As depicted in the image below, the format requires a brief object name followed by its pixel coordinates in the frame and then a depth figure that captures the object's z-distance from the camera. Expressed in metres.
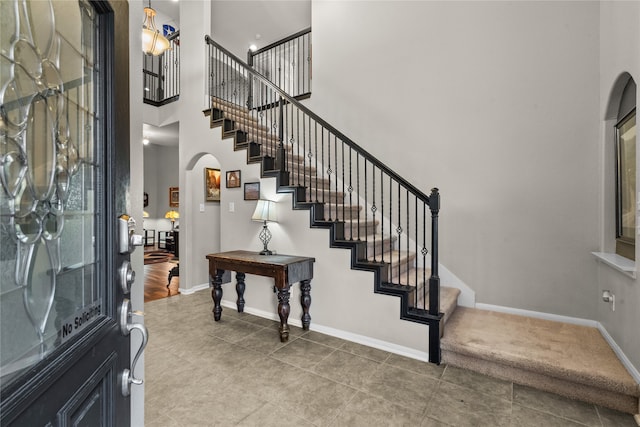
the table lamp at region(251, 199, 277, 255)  3.36
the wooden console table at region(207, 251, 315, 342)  2.93
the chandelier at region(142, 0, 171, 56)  3.48
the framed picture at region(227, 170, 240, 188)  3.93
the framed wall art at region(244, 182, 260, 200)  3.76
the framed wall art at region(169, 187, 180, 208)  8.85
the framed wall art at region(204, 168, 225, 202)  5.11
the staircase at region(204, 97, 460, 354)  2.86
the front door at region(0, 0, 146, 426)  0.52
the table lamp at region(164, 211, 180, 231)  7.61
